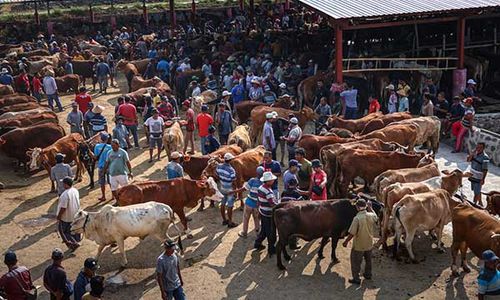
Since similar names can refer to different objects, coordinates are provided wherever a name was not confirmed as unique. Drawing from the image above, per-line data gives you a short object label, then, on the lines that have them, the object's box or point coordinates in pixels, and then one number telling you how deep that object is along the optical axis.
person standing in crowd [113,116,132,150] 15.20
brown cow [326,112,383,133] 15.88
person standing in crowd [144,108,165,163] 15.60
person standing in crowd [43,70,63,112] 20.81
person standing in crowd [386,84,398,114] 17.50
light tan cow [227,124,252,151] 14.84
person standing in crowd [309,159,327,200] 11.17
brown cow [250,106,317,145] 16.84
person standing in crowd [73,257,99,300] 8.04
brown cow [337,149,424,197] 12.80
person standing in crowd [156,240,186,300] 8.27
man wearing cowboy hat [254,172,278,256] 10.48
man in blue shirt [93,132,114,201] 13.16
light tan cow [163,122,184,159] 15.41
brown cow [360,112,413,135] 15.59
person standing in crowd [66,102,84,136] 16.39
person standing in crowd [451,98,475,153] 15.51
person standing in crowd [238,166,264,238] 10.91
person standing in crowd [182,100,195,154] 16.05
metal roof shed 18.05
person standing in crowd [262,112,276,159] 14.52
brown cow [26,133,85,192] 14.50
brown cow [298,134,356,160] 14.11
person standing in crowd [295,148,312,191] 11.97
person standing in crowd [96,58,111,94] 23.91
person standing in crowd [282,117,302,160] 14.31
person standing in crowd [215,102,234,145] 15.77
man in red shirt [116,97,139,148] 16.30
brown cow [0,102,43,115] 18.88
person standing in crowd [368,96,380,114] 17.18
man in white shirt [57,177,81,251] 10.64
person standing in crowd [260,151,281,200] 11.38
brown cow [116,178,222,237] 11.28
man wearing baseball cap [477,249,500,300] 7.82
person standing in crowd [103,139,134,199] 12.48
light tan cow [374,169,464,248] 10.71
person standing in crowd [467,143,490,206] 11.81
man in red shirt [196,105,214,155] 15.34
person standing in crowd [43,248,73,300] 8.35
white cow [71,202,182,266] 10.23
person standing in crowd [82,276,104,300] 7.43
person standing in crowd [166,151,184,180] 12.30
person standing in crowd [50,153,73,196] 12.34
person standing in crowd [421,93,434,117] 16.70
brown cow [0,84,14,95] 21.19
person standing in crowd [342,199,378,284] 9.40
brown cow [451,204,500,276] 9.16
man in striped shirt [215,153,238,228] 11.66
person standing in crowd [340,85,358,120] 17.59
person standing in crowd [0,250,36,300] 8.16
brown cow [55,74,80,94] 23.67
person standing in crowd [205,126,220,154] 14.54
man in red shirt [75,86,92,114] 17.97
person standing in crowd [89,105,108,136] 15.99
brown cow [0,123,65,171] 15.87
